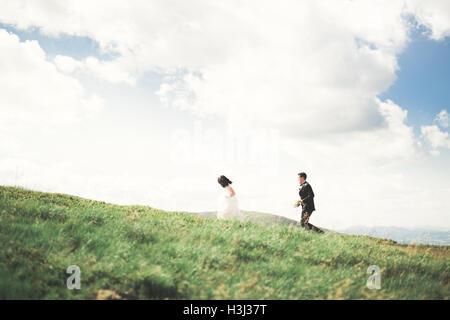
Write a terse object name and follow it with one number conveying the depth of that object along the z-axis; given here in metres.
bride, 14.84
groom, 15.27
